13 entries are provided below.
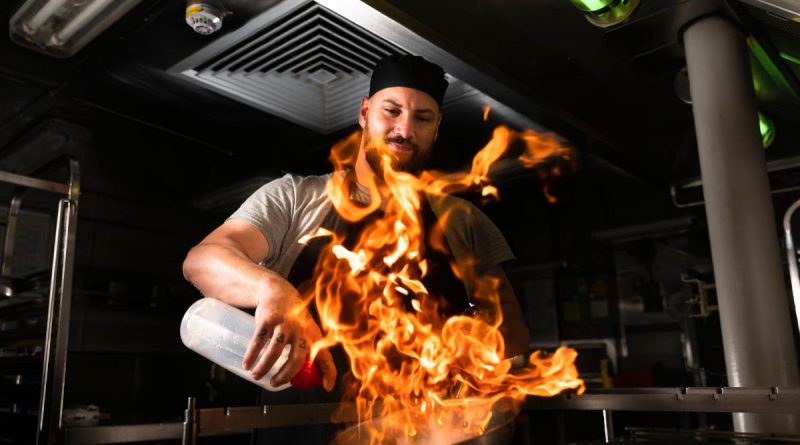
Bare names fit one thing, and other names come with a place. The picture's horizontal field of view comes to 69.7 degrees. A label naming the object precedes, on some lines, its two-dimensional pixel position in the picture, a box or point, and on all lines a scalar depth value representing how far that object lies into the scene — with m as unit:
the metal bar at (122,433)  1.13
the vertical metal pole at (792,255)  2.28
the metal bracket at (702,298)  3.44
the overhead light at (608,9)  2.01
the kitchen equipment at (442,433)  1.10
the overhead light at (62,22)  2.26
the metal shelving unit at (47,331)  2.03
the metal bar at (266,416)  1.09
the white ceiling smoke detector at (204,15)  2.19
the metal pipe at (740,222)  1.91
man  1.44
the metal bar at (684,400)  1.17
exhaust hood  2.27
